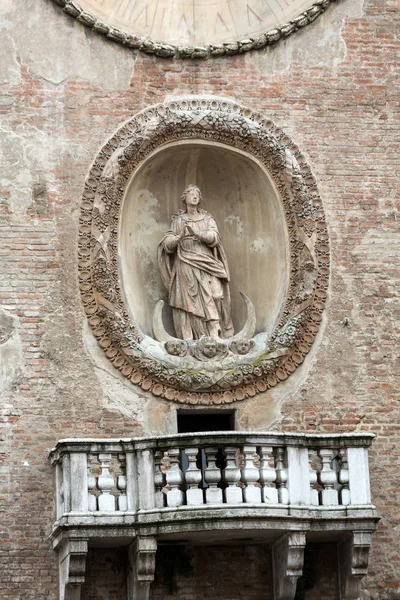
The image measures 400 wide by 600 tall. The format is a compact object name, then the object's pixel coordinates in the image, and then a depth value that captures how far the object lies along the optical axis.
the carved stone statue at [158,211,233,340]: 20.39
